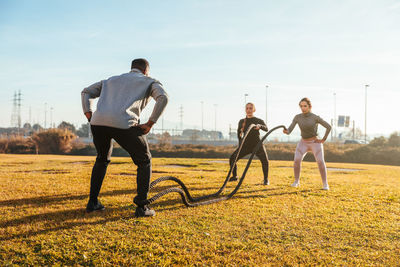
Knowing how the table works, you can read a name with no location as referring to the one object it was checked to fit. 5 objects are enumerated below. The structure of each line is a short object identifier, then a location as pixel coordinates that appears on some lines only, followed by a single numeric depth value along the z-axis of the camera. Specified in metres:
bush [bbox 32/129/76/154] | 25.75
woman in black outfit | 8.02
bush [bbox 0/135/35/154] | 26.75
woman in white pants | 7.41
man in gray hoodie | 3.97
